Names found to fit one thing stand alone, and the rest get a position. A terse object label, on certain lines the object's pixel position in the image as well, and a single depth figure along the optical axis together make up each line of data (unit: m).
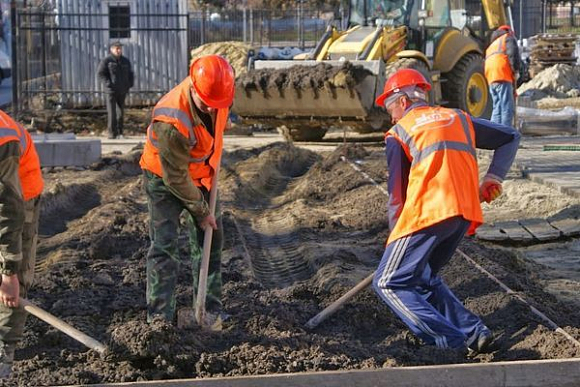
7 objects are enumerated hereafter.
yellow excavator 16.16
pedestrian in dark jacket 19.92
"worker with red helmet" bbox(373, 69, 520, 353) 5.79
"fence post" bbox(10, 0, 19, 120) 22.17
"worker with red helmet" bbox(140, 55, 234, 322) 6.18
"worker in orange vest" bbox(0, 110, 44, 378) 4.99
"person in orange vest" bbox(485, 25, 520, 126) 15.50
